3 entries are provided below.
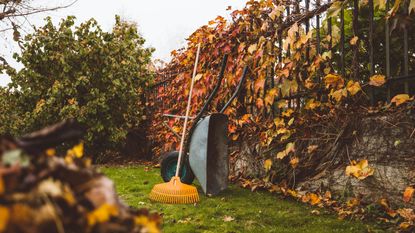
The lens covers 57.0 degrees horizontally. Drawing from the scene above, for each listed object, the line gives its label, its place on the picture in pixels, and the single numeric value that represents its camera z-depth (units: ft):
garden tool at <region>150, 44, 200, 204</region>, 10.43
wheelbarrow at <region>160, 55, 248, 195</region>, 10.98
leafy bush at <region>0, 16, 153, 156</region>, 20.63
